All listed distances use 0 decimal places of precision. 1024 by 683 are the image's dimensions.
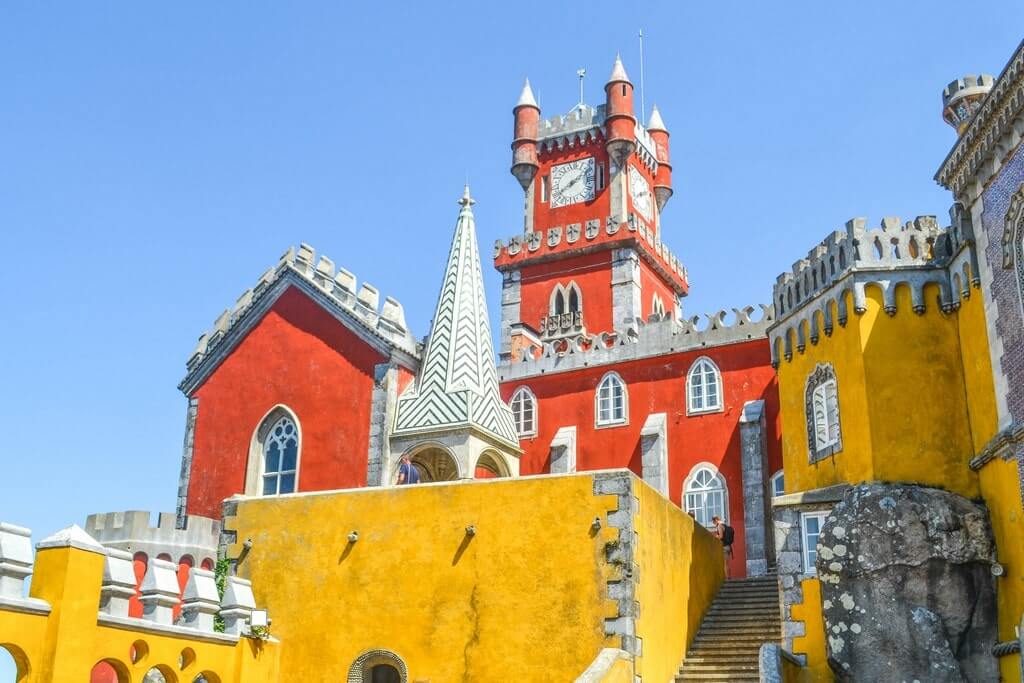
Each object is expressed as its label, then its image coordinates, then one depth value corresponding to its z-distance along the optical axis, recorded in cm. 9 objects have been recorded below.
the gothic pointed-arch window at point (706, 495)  2739
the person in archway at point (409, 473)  2129
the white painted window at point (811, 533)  1778
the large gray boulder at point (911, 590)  1569
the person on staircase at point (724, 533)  2444
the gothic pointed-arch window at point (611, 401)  2948
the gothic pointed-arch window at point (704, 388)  2827
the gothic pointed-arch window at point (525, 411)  3047
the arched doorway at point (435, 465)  2097
